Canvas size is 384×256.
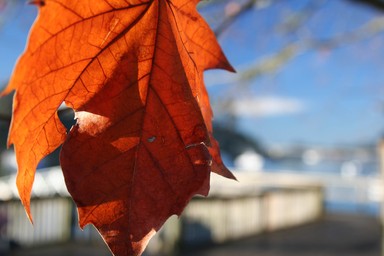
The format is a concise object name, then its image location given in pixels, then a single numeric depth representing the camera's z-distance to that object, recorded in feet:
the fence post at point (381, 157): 13.78
